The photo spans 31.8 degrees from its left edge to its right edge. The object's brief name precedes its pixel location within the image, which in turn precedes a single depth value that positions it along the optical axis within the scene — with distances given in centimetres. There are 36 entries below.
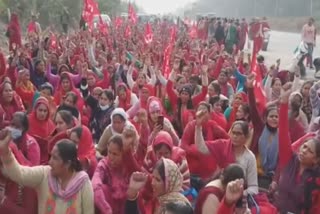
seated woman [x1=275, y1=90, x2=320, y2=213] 396
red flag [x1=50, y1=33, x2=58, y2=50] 1189
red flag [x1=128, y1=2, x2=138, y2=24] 1741
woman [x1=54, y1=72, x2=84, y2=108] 741
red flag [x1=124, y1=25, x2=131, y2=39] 1577
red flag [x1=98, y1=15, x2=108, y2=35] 1495
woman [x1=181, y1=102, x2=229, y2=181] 517
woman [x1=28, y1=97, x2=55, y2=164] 545
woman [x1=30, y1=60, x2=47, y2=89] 883
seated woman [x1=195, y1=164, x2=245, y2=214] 343
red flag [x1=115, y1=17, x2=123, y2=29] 1805
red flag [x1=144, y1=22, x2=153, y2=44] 1339
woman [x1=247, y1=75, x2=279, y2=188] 529
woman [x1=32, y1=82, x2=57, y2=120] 641
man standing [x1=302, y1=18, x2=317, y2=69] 1527
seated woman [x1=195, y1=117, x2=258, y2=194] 464
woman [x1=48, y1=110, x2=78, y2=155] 508
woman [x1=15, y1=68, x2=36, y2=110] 747
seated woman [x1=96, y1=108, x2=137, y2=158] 546
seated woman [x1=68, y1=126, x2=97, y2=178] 460
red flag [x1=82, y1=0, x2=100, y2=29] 1370
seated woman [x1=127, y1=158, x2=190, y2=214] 356
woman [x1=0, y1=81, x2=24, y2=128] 603
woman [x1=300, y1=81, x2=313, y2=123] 652
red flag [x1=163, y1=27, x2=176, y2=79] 925
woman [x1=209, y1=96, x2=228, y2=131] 616
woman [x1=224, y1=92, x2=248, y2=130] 637
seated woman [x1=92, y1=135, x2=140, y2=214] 400
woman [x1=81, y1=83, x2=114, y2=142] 682
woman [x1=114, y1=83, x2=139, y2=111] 725
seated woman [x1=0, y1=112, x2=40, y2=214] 363
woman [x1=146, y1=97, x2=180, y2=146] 536
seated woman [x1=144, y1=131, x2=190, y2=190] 454
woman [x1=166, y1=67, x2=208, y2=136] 655
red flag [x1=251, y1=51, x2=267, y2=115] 646
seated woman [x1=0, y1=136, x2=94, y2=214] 343
